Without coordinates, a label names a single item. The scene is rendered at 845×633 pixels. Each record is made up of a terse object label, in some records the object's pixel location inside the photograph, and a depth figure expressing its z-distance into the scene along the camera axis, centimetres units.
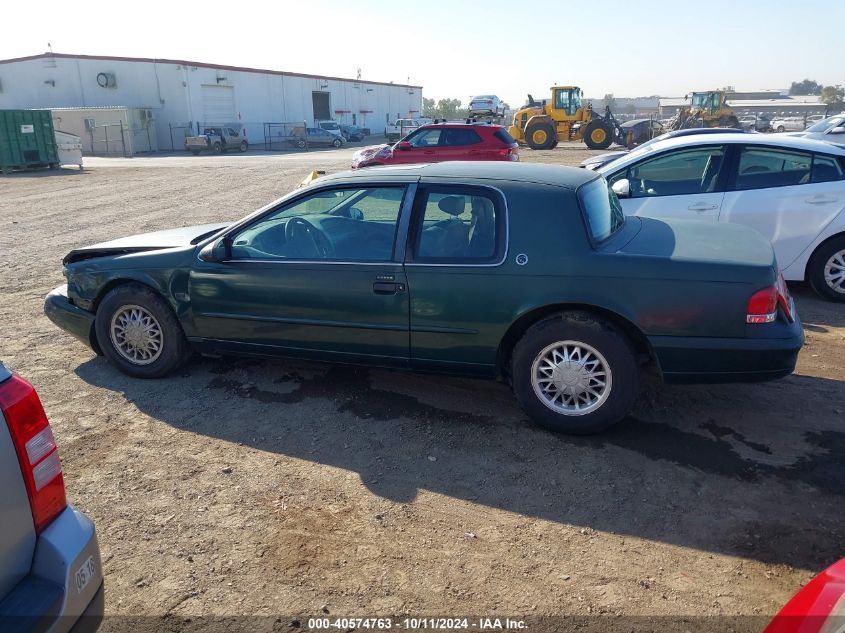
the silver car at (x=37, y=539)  190
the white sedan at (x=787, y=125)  4153
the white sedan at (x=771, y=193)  656
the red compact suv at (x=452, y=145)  1633
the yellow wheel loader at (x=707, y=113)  3597
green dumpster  2483
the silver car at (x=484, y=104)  5531
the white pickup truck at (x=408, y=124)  4828
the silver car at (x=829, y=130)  1948
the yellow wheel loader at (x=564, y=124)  3228
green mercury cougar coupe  377
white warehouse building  4512
